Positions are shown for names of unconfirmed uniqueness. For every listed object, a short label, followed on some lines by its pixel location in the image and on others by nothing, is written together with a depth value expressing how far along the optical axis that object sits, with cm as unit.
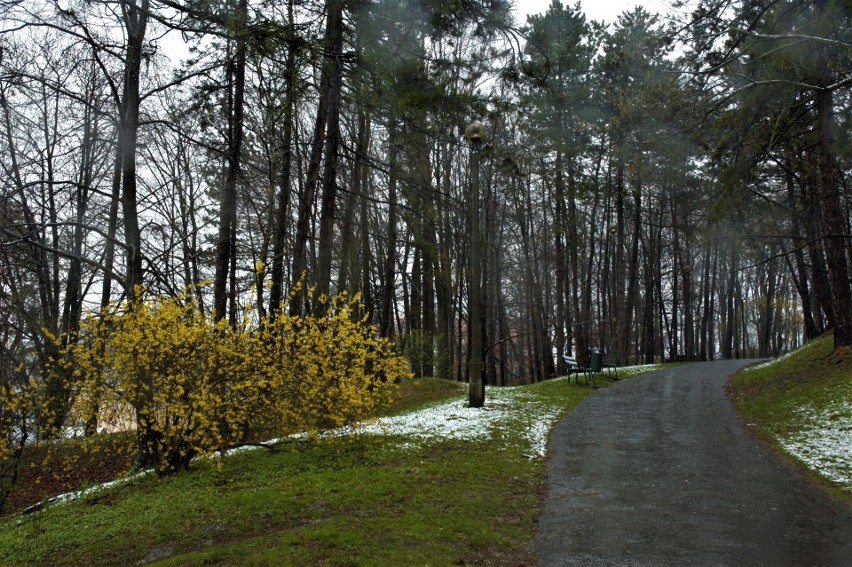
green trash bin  1630
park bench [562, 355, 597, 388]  1631
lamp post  1111
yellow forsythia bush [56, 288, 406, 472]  682
